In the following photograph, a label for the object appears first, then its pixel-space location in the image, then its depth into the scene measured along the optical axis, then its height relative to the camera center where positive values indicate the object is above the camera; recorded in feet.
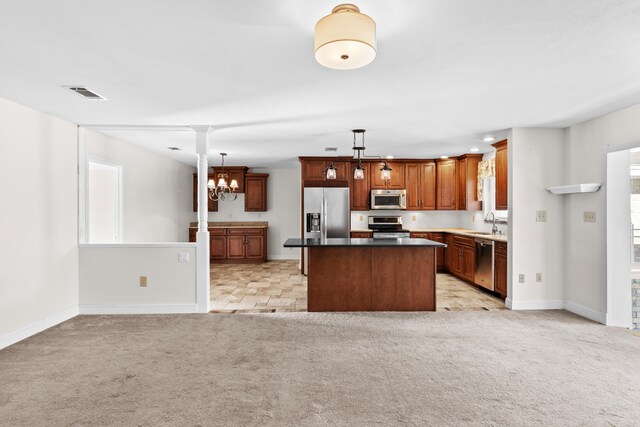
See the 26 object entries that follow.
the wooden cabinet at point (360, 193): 24.73 +1.22
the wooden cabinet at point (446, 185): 24.73 +1.75
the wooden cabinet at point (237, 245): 28.81 -2.60
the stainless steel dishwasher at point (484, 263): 18.24 -2.66
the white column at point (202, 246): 15.49 -1.43
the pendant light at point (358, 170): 16.15 +1.85
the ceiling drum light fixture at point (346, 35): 5.90 +2.83
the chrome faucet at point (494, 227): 21.04 -0.92
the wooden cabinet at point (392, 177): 24.84 +2.30
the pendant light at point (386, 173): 16.89 +1.74
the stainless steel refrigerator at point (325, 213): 23.09 -0.11
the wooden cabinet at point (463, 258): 20.21 -2.69
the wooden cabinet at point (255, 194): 29.76 +1.40
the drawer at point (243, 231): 28.84 -1.51
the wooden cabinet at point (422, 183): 25.12 +1.91
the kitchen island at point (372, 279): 15.56 -2.84
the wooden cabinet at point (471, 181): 23.23 +1.88
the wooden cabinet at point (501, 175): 17.49 +1.72
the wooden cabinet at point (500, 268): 16.98 -2.68
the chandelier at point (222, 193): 29.12 +1.50
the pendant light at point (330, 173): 16.65 +1.73
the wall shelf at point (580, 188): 13.98 +0.88
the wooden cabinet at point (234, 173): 29.32 +3.05
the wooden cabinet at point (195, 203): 29.87 +0.70
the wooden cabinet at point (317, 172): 23.58 +2.51
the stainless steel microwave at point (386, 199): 24.57 +0.81
